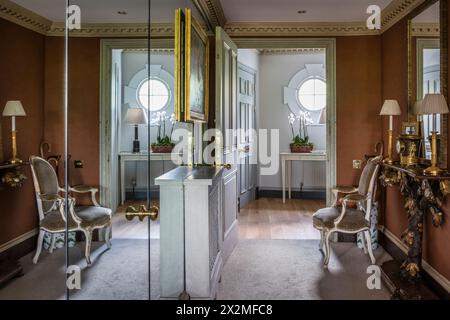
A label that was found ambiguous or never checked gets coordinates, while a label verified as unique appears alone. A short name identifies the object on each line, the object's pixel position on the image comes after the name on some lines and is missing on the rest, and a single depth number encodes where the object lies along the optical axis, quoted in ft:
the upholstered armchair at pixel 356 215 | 11.47
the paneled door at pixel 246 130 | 19.84
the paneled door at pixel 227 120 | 11.46
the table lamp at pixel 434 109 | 8.32
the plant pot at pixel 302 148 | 21.40
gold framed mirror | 8.87
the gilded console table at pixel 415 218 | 8.74
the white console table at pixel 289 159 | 20.79
